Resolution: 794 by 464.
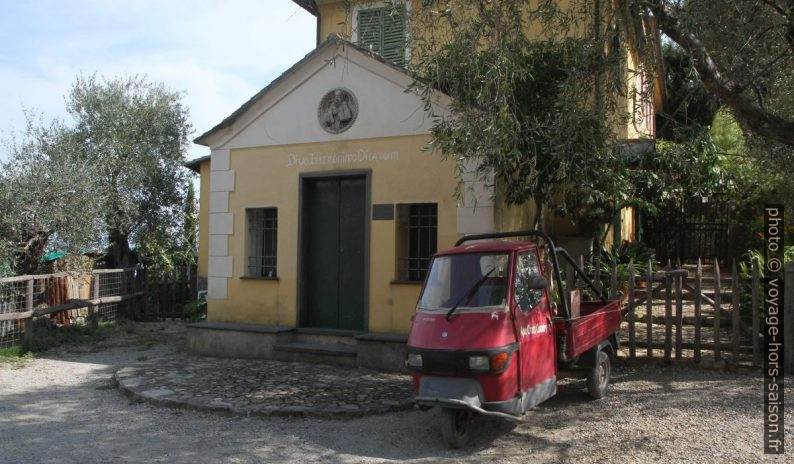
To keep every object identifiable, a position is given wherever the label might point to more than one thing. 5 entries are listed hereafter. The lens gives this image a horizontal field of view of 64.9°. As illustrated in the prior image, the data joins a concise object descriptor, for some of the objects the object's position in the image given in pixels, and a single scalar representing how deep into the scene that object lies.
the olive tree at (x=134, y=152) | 15.98
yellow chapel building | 9.29
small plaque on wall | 9.47
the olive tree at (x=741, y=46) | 7.09
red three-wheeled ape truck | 5.56
